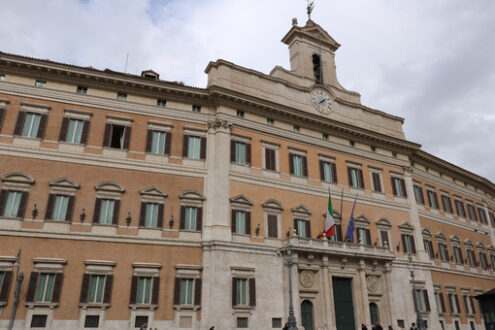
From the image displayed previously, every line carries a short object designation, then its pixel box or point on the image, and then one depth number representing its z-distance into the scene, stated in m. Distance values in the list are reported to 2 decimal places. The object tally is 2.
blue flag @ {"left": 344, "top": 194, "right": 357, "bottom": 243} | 27.56
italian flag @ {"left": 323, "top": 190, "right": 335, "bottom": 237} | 26.77
